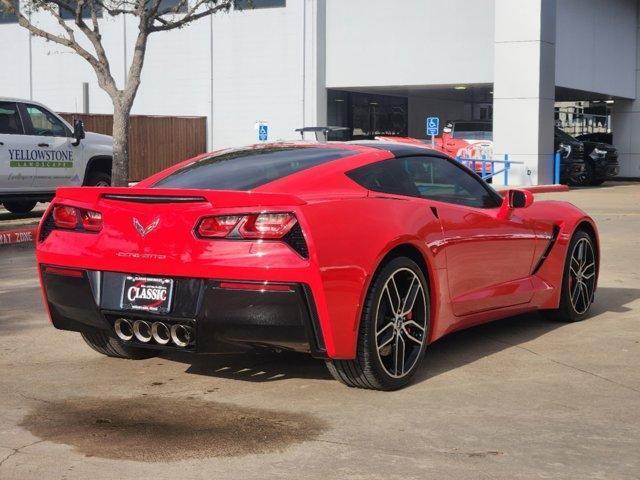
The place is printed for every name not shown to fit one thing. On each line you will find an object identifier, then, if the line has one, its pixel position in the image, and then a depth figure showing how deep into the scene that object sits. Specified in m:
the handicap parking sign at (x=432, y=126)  27.06
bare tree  20.94
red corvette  5.27
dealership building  29.42
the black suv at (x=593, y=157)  31.52
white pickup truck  15.98
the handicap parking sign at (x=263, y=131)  30.89
